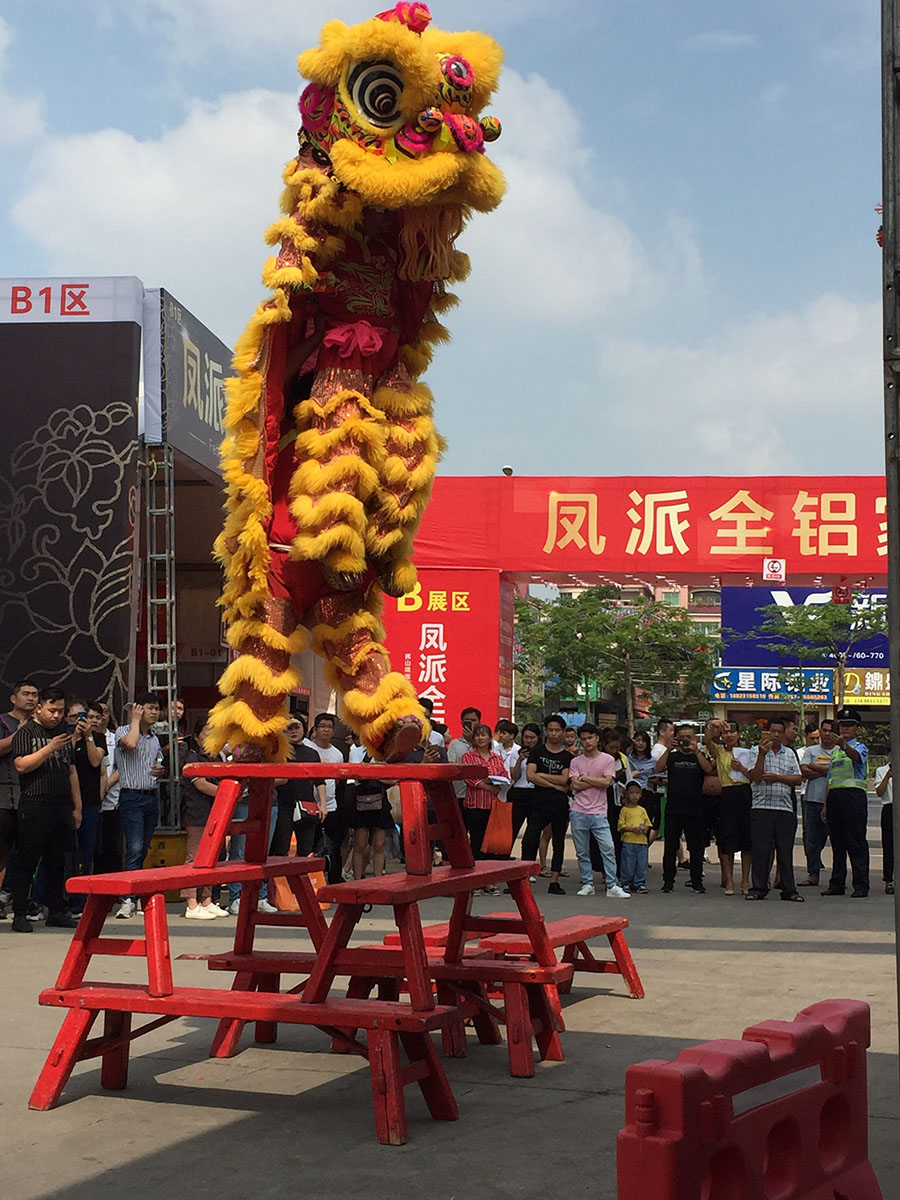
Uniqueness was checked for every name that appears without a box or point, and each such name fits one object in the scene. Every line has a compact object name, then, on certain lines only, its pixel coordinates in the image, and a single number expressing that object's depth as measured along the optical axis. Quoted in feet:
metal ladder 32.53
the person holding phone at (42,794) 27.07
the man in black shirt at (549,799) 36.40
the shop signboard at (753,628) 116.06
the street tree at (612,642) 110.32
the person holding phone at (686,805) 36.99
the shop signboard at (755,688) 124.77
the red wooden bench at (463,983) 15.14
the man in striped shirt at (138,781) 30.60
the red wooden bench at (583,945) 19.04
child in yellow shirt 36.63
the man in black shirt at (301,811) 31.30
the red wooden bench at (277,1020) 12.91
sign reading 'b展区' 54.54
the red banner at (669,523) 50.80
